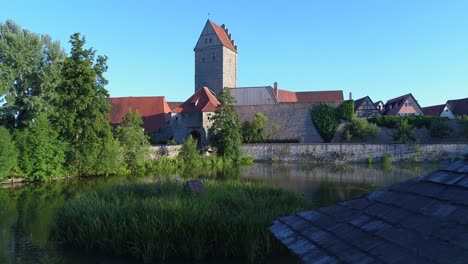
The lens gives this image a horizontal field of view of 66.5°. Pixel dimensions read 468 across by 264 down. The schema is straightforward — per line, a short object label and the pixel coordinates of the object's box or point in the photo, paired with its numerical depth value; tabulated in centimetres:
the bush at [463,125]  3486
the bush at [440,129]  3622
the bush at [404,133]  3503
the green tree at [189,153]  3219
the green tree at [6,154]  2027
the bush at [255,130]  3978
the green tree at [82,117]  2472
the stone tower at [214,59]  5316
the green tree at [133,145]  2797
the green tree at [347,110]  3834
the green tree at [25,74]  2406
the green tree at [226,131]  3466
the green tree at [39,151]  2241
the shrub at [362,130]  3709
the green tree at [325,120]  3900
